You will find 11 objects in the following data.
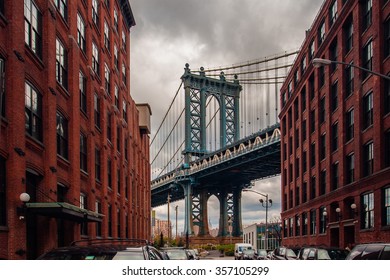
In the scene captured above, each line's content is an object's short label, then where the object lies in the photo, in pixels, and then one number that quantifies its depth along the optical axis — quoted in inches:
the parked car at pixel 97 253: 366.6
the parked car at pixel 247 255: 1175.3
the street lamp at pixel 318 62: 627.2
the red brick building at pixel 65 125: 611.5
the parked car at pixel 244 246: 1421.9
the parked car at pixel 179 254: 758.4
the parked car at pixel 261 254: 1069.5
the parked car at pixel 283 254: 879.8
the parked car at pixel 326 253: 620.7
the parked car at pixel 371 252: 402.6
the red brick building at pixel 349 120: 912.3
